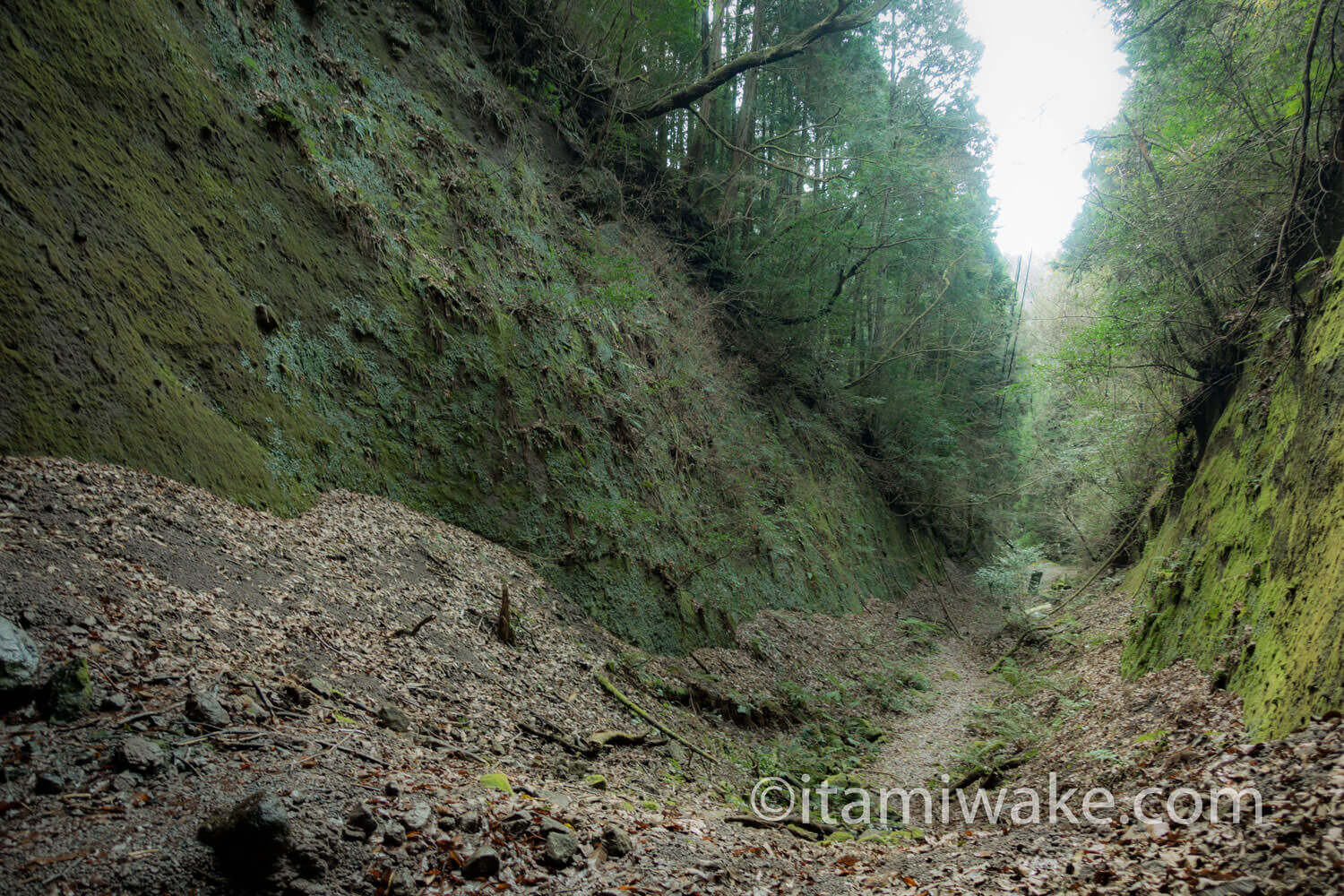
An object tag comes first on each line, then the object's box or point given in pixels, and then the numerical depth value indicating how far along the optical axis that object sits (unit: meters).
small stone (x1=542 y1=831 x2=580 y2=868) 3.46
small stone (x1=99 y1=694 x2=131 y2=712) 3.25
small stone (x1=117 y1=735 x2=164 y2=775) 2.99
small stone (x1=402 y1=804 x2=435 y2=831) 3.25
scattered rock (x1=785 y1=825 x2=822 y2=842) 5.61
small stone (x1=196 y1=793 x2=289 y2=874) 2.59
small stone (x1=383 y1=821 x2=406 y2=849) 3.10
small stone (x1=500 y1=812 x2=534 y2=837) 3.54
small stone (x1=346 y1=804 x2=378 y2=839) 3.08
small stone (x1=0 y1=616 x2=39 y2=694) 2.96
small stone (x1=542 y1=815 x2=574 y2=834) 3.63
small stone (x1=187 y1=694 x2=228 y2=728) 3.48
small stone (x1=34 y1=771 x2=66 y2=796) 2.69
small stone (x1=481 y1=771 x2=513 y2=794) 4.16
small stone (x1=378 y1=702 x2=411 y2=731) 4.54
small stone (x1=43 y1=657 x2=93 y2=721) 3.07
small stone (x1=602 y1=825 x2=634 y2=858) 3.77
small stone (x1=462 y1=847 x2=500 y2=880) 3.13
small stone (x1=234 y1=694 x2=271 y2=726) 3.72
